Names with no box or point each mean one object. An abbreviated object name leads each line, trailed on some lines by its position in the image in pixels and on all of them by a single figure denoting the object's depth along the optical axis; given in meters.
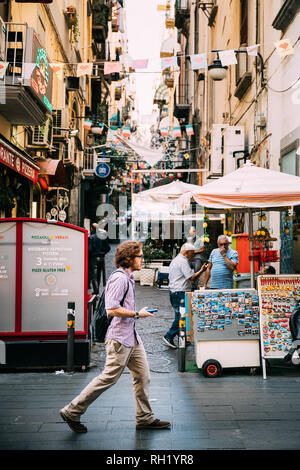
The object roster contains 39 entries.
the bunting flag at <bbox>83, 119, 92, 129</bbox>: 25.06
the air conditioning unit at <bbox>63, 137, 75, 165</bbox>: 21.95
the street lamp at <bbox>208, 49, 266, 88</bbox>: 13.67
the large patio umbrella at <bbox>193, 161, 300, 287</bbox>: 7.84
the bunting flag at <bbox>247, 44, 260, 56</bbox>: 11.40
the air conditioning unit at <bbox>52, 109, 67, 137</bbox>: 19.39
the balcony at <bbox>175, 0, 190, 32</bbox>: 36.50
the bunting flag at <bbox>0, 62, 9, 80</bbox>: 11.46
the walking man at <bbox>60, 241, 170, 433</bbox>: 5.23
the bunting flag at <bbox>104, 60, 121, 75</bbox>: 13.35
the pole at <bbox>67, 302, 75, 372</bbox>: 7.80
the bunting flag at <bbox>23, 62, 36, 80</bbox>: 12.26
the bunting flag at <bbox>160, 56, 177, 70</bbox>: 12.38
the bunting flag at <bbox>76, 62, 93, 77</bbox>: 14.18
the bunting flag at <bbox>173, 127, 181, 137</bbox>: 28.61
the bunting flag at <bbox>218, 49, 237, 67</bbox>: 11.69
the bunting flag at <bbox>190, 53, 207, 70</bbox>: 12.57
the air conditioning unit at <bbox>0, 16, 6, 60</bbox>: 11.89
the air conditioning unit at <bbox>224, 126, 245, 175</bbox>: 15.11
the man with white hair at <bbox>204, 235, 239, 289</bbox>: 9.83
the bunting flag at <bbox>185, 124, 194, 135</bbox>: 26.40
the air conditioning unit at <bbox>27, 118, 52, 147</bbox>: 16.17
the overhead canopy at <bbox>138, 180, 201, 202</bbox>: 17.25
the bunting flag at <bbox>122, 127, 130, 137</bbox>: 28.52
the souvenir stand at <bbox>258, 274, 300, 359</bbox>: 7.63
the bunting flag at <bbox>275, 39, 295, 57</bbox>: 9.95
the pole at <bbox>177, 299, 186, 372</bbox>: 7.89
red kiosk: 8.03
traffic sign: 28.97
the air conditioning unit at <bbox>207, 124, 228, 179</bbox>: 16.84
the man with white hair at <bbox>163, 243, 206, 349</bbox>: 9.73
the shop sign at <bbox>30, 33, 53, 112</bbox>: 12.70
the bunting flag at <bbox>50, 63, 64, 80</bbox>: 16.13
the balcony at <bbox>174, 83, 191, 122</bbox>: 36.51
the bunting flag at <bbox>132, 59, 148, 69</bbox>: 12.80
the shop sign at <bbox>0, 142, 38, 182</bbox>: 11.37
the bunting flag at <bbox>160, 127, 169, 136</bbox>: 35.47
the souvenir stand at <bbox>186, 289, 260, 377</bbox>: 7.75
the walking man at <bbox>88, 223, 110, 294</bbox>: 15.41
